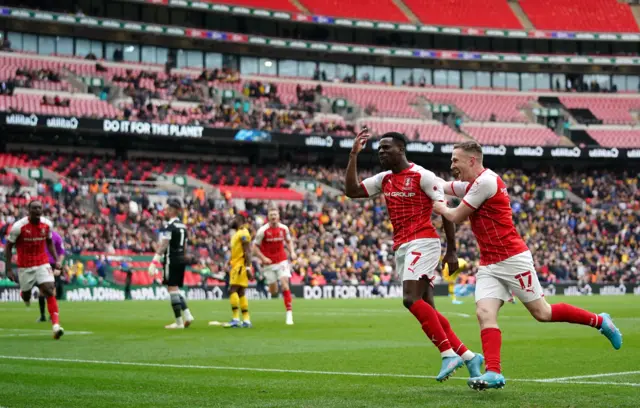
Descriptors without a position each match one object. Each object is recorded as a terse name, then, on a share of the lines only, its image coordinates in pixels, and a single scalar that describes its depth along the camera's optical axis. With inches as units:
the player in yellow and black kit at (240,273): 790.5
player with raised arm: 387.9
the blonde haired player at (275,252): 823.7
